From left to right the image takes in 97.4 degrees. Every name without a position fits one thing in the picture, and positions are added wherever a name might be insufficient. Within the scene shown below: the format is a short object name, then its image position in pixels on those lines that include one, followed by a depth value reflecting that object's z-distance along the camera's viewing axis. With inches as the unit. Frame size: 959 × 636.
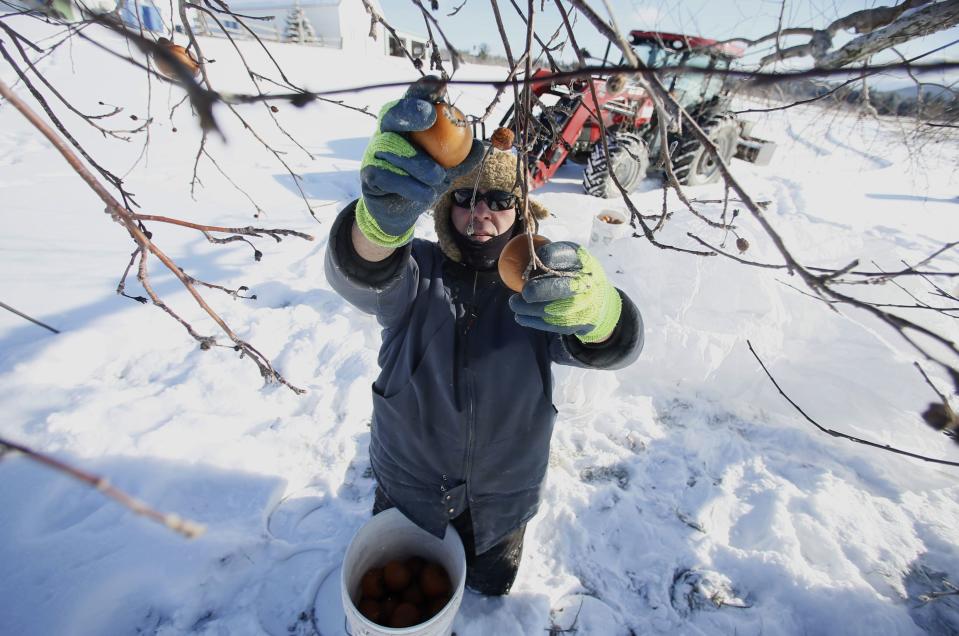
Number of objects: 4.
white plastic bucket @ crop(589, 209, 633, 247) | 177.9
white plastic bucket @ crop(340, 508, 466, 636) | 58.6
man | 59.2
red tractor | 220.8
